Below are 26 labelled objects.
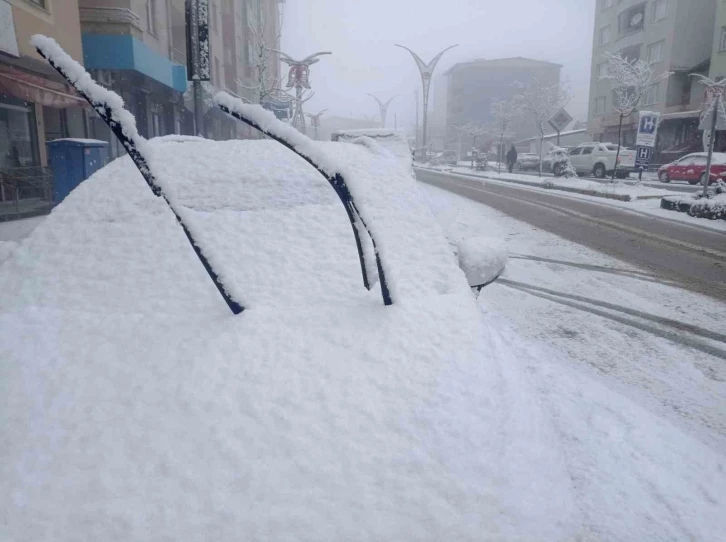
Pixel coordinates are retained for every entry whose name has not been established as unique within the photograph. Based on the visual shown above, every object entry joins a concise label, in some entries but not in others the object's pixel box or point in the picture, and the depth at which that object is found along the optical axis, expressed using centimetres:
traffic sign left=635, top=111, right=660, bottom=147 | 1889
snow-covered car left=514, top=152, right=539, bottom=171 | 3548
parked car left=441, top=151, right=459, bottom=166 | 5126
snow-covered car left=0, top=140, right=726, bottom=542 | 122
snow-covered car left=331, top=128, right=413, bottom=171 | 1712
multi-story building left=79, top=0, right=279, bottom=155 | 1551
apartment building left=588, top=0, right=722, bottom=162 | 3716
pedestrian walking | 3380
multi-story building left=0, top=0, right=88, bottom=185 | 1092
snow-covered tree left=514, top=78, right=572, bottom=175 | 5122
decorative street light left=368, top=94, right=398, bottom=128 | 5662
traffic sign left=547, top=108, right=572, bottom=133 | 2439
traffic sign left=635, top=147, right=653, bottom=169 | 1978
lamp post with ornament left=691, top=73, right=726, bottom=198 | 1287
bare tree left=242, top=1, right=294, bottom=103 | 2231
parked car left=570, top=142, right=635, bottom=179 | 2445
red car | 2067
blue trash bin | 926
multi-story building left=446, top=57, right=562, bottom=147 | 9025
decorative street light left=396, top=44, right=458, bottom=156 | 4300
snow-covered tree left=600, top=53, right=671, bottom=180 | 2829
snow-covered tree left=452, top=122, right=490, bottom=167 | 6397
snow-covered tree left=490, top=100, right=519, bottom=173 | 5661
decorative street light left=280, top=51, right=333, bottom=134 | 2097
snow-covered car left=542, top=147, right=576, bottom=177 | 2421
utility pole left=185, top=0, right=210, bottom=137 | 774
